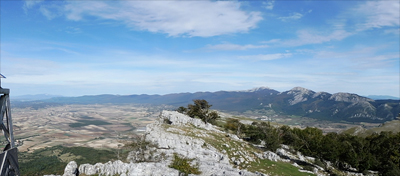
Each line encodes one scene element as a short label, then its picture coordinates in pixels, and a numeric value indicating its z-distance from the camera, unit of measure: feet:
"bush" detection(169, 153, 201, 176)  77.43
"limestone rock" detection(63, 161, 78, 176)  76.13
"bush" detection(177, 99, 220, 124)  231.50
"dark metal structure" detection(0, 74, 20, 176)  27.12
